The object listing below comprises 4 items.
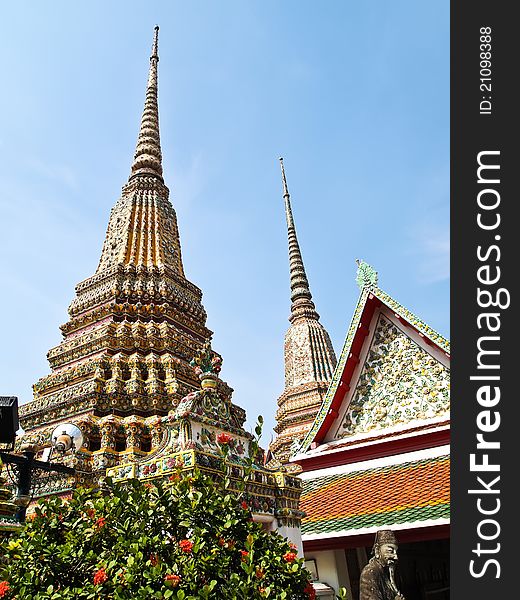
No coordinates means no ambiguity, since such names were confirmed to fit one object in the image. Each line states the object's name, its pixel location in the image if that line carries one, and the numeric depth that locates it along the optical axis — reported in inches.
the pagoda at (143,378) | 232.8
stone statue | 189.5
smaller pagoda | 842.8
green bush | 129.8
